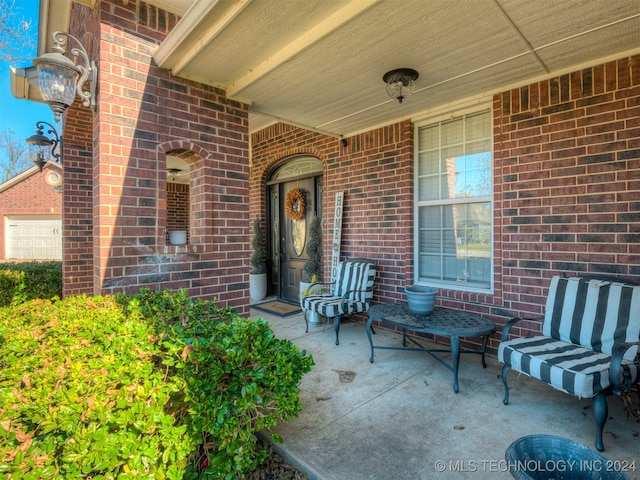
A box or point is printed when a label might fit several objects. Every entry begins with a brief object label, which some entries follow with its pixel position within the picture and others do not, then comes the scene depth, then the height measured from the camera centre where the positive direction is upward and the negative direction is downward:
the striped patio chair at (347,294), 3.79 -0.71
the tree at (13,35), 4.07 +2.74
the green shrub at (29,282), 3.99 -0.50
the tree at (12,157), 14.72 +4.03
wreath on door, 5.66 +0.64
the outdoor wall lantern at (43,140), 3.92 +1.28
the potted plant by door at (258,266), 6.17 -0.49
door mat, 5.27 -1.17
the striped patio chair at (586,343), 1.96 -0.81
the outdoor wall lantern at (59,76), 2.31 +1.22
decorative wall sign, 4.74 +0.08
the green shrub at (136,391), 0.99 -0.56
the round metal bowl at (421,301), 3.07 -0.59
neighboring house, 13.13 +1.02
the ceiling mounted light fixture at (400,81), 2.81 +1.40
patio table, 2.65 -0.75
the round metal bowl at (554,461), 1.19 -0.88
